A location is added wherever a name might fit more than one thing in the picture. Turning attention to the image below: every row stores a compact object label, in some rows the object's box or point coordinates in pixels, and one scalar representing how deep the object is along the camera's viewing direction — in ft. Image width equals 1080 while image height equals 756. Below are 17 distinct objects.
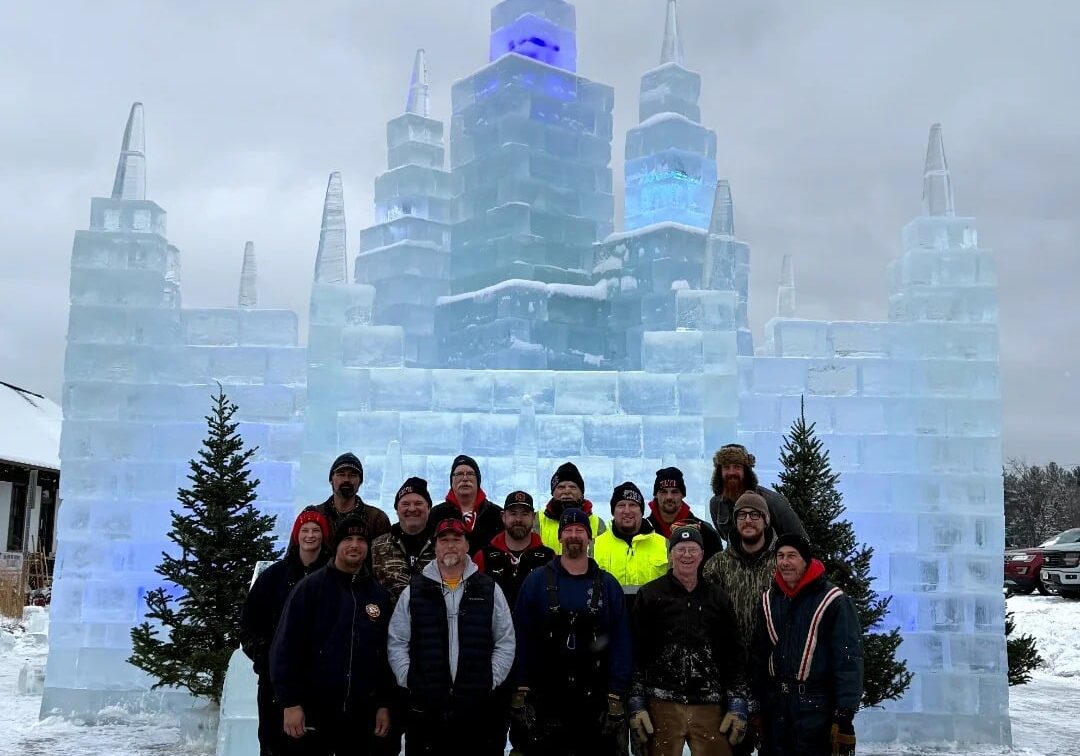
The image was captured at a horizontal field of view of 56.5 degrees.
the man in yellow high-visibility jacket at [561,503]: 20.65
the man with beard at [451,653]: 16.35
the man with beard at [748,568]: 17.85
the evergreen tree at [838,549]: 31.14
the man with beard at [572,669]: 17.01
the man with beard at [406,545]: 18.29
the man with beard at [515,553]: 19.15
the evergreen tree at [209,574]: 31.17
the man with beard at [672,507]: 20.35
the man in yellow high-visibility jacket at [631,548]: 19.40
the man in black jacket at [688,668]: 17.17
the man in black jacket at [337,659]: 16.31
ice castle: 33.71
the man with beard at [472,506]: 20.54
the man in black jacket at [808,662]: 15.99
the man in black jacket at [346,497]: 19.83
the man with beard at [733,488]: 19.58
